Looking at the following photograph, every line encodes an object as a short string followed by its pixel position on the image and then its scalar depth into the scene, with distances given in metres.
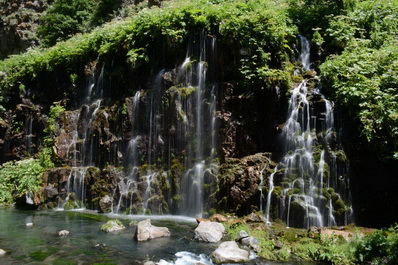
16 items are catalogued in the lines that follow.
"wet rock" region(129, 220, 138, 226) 11.63
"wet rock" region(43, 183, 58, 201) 16.14
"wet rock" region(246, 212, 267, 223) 10.77
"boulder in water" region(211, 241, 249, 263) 7.90
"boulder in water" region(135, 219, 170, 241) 9.68
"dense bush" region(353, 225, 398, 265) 7.43
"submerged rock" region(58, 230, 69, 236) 10.45
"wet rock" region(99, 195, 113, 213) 14.63
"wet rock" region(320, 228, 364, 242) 8.74
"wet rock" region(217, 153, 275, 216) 11.73
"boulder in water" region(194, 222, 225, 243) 9.51
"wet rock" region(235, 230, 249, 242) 9.29
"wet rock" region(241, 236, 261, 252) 8.66
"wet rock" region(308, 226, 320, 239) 9.06
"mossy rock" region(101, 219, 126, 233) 10.88
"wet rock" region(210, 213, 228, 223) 11.22
